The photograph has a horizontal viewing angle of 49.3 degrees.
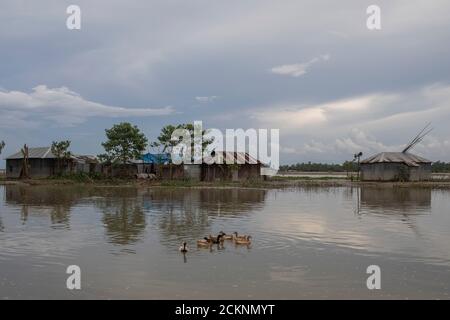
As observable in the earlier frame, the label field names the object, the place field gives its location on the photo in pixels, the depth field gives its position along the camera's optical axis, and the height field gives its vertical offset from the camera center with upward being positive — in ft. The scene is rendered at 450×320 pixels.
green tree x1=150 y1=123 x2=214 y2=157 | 166.20 +10.25
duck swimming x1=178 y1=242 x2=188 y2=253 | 46.58 -7.62
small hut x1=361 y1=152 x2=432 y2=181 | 176.04 +0.23
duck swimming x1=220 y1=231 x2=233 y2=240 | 52.26 -7.36
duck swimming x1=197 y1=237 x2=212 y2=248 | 49.42 -7.58
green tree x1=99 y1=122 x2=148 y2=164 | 169.99 +9.06
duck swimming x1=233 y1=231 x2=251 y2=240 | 51.15 -7.25
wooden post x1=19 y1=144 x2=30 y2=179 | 182.09 +0.78
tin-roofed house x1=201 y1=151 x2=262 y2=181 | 174.81 -0.05
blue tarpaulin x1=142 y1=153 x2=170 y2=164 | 175.42 +3.72
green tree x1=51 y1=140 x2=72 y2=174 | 180.65 +5.95
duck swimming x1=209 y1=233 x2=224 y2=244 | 50.75 -7.41
